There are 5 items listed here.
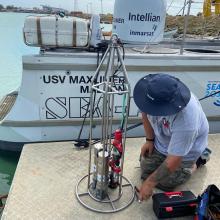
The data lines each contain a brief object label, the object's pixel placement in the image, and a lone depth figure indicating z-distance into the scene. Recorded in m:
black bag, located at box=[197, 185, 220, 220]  2.07
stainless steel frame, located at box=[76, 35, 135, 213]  2.04
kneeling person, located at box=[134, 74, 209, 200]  1.98
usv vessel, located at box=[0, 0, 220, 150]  3.14
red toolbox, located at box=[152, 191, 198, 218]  2.25
